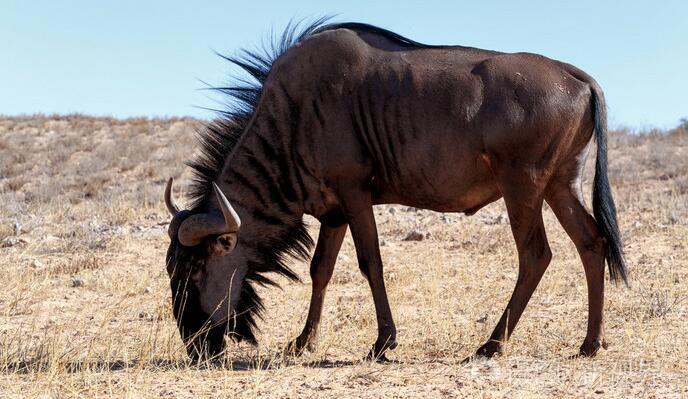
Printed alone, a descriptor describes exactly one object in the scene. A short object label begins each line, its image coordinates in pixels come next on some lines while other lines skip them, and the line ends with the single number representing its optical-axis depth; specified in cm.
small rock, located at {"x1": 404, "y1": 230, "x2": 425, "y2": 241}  2269
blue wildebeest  1174
